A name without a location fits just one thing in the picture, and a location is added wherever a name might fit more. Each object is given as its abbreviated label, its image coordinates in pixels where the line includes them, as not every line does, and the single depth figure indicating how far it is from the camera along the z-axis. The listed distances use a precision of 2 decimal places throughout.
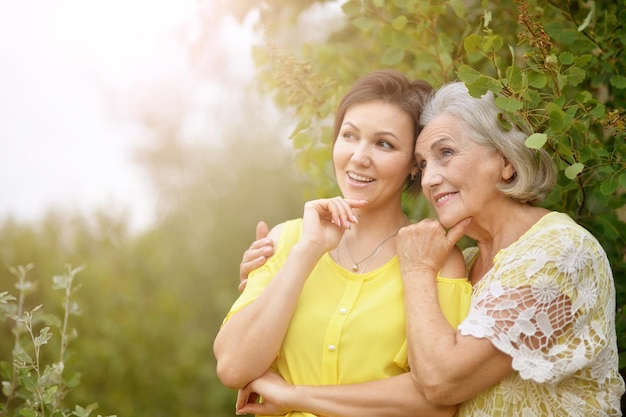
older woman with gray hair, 2.06
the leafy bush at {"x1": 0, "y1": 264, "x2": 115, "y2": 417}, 2.21
